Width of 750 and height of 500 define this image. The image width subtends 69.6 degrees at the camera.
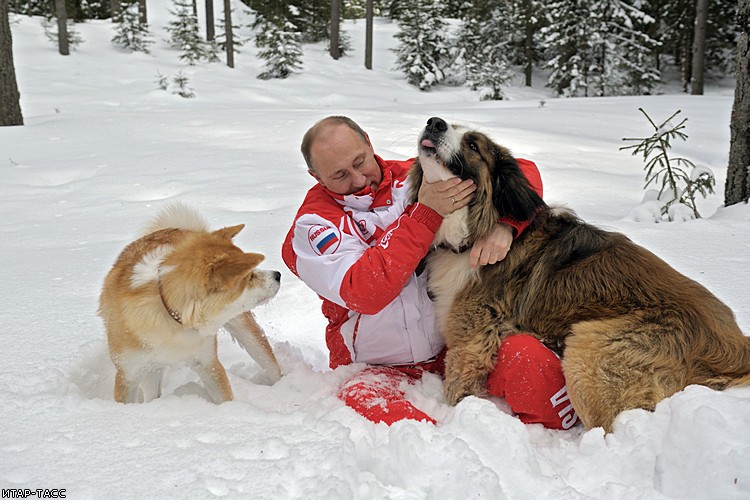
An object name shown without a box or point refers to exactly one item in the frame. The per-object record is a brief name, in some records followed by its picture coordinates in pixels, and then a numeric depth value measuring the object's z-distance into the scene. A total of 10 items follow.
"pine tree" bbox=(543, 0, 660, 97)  20.05
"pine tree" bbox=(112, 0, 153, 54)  21.06
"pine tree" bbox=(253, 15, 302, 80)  20.19
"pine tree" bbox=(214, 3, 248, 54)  23.12
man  2.39
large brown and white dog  2.14
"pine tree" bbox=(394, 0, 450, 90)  21.27
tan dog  2.21
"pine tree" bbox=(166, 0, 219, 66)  20.64
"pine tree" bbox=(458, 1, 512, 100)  22.16
